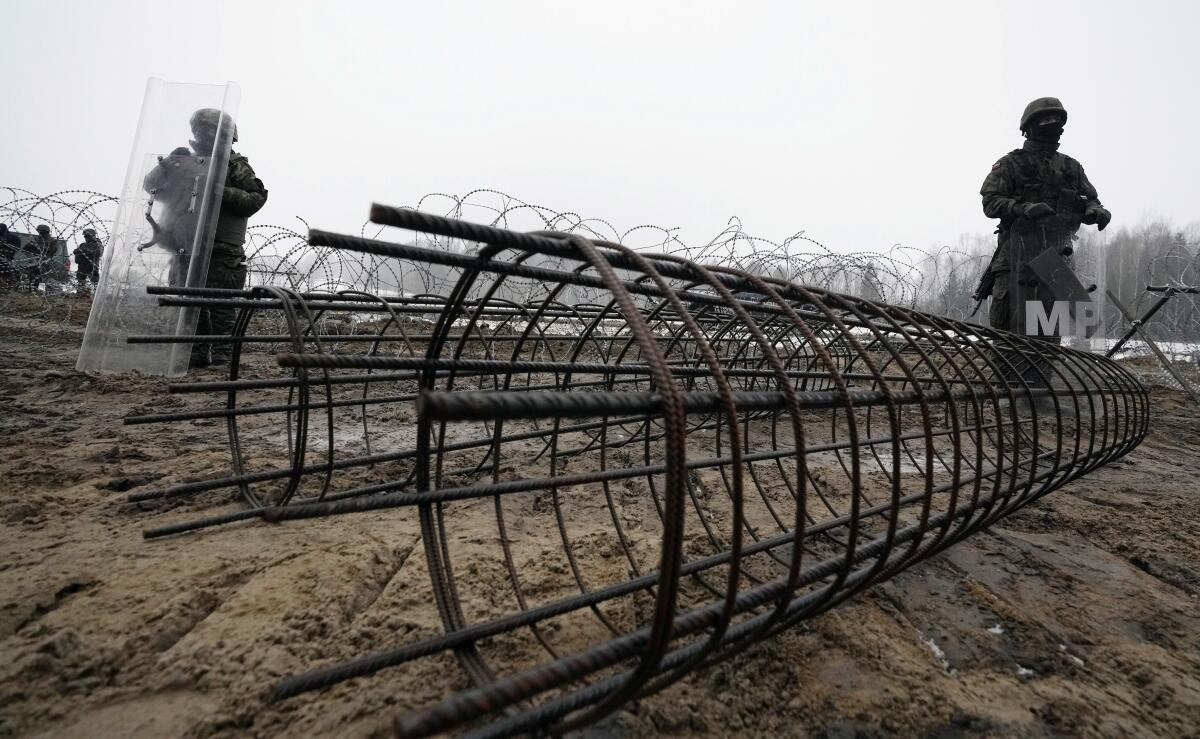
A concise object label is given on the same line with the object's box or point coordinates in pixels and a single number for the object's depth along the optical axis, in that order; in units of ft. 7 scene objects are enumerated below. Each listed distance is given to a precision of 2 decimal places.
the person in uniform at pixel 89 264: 37.29
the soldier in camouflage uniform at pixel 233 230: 16.48
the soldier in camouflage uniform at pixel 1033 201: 17.74
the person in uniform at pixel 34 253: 38.77
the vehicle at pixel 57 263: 35.58
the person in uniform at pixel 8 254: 35.53
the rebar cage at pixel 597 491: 2.58
